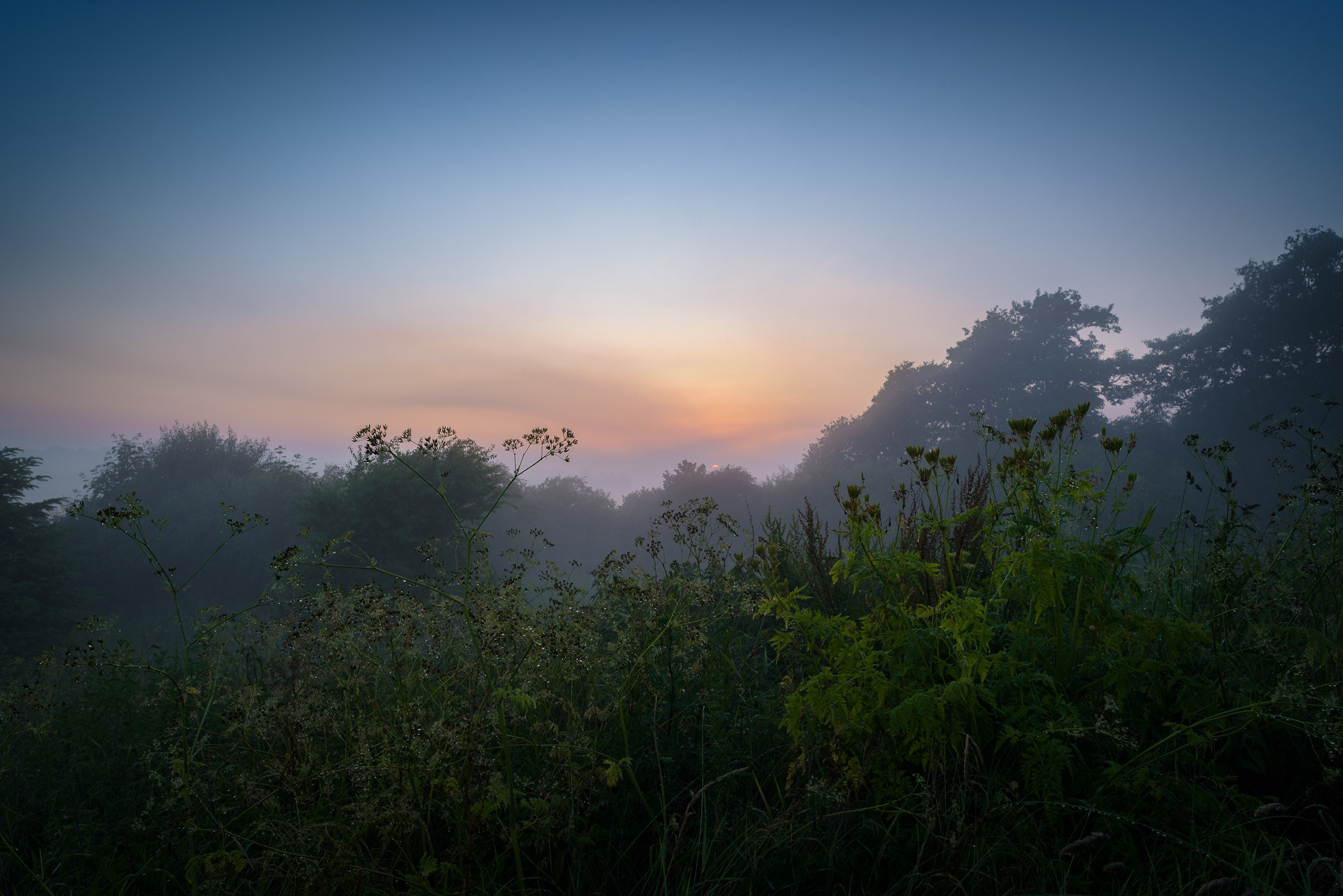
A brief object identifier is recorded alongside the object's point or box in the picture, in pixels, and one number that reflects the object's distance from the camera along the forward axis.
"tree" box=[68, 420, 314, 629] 26.55
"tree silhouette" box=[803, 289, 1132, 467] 39.31
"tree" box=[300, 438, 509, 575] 20.97
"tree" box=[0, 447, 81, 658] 16.25
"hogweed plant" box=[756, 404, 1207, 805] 2.36
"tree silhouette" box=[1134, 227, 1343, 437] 30.30
